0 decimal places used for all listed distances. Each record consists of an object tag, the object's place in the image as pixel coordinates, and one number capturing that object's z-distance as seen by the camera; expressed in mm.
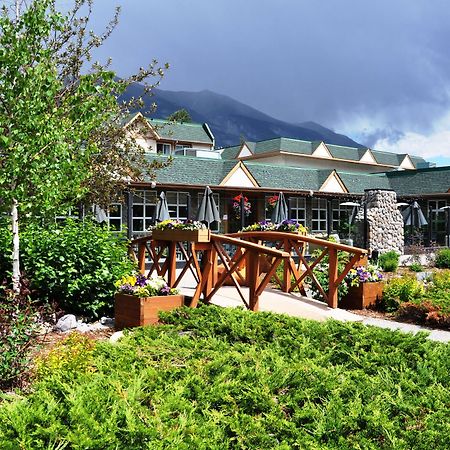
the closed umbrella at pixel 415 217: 26000
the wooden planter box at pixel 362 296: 10328
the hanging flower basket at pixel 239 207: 25469
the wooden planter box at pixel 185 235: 8336
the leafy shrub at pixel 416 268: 18819
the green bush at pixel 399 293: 10242
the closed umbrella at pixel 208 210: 19141
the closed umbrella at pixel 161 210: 19127
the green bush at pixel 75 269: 8398
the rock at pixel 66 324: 7641
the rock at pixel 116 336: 6240
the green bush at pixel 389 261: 18500
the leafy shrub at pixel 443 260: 20719
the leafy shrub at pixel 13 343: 4574
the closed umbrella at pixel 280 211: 22797
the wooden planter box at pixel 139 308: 7137
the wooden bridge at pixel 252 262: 8078
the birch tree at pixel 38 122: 7746
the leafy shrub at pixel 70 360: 4162
